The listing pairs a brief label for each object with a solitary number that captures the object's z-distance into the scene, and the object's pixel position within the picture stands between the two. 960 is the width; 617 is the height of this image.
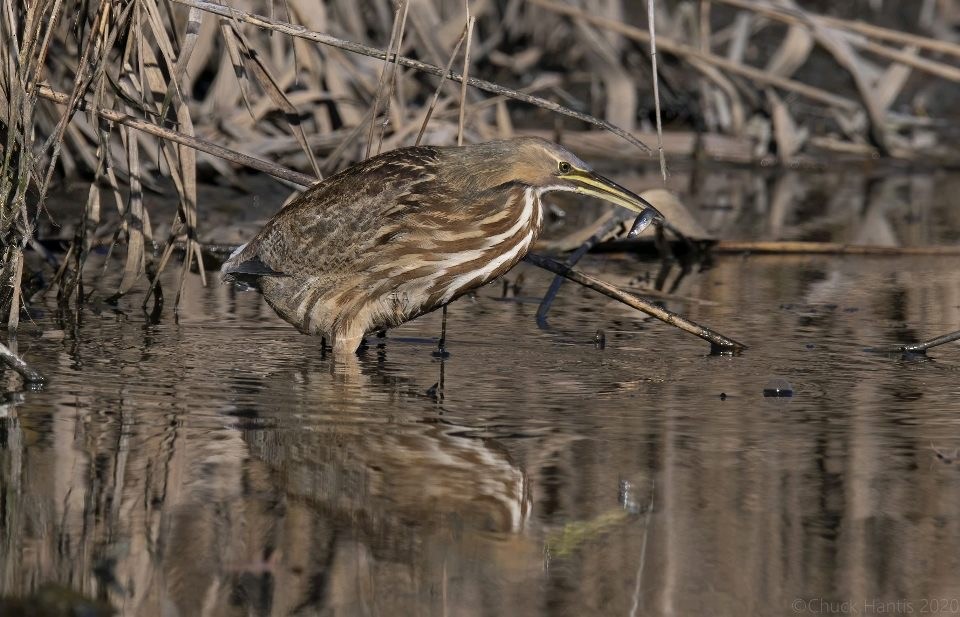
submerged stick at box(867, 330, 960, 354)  10.92
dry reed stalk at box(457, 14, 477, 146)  10.59
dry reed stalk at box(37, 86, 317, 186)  10.97
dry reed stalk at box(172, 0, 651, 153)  10.45
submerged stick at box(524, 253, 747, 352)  11.33
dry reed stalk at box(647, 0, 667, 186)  9.95
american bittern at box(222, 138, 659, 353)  10.67
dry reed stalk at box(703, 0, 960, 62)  18.80
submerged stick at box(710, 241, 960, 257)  15.66
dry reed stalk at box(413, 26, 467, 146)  10.47
